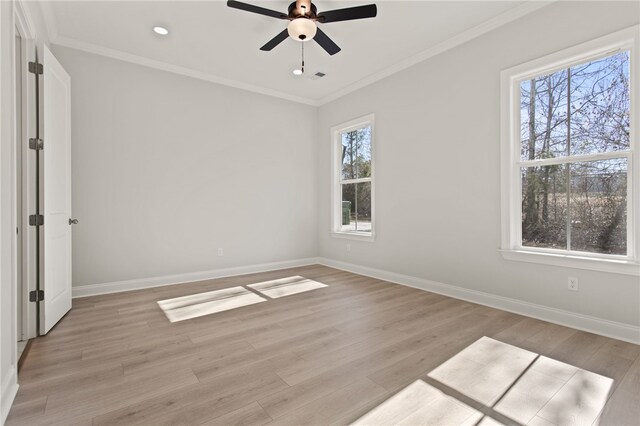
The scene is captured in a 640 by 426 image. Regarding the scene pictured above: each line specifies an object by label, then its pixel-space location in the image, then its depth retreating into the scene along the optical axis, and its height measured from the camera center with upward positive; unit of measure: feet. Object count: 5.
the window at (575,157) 8.57 +1.59
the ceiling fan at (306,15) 8.58 +5.43
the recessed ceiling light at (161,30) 11.43 +6.61
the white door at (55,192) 9.11 +0.64
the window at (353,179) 16.55 +1.76
